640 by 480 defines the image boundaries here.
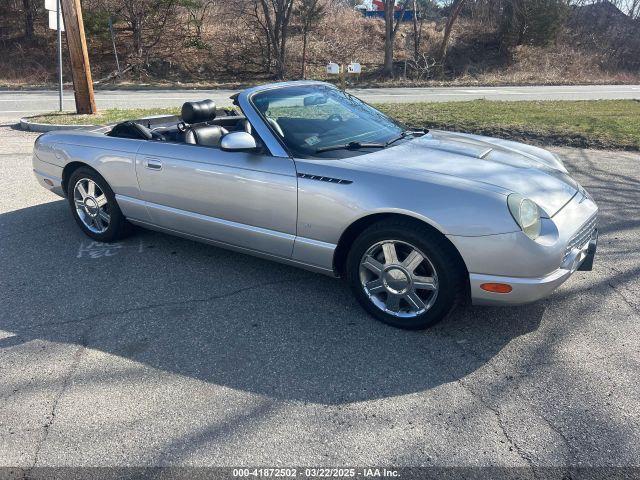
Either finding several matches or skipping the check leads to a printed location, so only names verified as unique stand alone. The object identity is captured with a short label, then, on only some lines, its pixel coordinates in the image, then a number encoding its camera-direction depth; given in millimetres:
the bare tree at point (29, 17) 26375
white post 11164
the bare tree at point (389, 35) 23562
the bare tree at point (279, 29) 23406
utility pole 10844
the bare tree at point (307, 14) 24444
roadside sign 11194
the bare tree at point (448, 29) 25431
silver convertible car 3053
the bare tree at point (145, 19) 24812
